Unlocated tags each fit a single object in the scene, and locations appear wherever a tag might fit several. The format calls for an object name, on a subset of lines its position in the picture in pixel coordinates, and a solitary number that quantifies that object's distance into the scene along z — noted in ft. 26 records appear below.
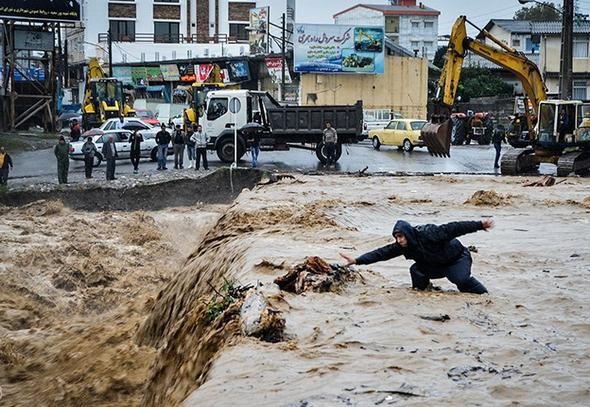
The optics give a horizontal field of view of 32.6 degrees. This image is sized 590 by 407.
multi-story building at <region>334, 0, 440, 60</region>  344.28
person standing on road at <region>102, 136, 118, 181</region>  99.79
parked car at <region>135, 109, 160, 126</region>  171.73
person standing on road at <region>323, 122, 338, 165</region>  113.09
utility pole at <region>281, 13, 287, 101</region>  197.47
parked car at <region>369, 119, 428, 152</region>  140.46
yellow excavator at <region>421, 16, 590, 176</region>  96.07
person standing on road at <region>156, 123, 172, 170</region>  111.45
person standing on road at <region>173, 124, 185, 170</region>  112.37
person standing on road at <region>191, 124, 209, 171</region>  109.81
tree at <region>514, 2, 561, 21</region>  347.97
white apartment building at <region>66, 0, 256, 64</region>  250.98
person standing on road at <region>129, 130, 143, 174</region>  109.98
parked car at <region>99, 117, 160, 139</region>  134.14
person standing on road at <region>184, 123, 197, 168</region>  115.75
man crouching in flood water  32.09
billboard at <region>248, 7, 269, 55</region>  237.04
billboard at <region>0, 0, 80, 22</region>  162.30
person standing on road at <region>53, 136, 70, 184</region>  96.68
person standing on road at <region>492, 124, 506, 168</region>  112.16
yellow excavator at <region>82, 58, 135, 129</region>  167.12
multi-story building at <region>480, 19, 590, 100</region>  198.70
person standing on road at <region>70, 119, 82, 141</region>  145.79
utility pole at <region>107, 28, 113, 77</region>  209.87
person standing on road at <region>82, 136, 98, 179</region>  102.99
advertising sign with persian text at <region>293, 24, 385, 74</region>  207.92
